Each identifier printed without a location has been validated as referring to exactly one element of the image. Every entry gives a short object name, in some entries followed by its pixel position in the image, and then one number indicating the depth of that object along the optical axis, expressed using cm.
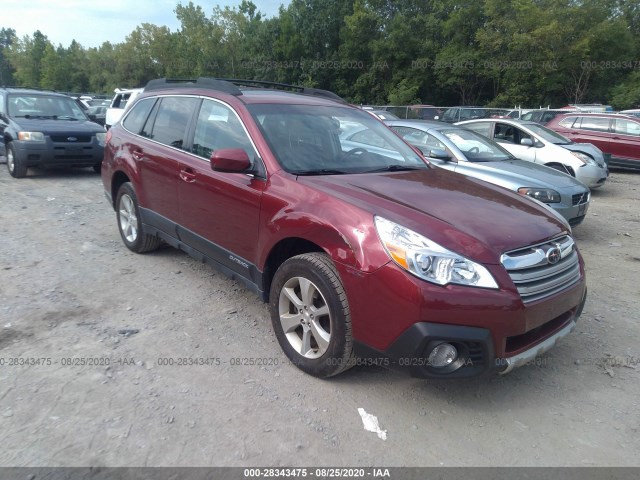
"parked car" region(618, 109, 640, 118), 2144
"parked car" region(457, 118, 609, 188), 987
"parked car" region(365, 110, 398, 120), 1365
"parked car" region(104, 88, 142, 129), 1552
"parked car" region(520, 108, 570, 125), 1847
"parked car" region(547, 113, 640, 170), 1290
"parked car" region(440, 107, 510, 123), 2256
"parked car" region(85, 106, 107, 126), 2148
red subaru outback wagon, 269
